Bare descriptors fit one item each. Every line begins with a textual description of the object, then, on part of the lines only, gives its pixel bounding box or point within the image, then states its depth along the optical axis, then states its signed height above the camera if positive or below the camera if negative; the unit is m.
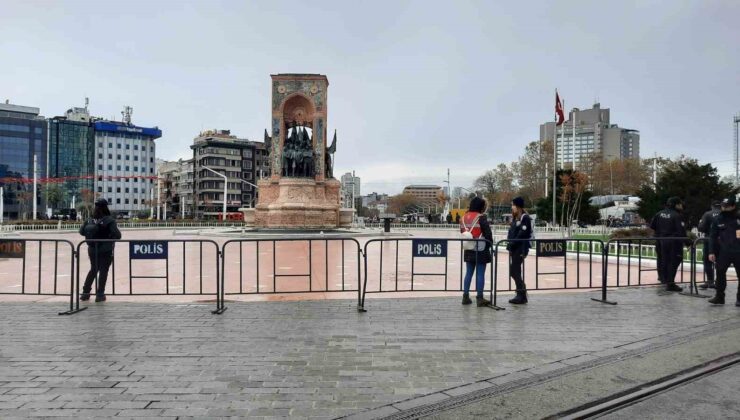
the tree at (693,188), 27.03 +1.32
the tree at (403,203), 146.38 +2.09
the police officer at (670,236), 10.59 -0.52
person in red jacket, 8.65 -0.60
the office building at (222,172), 100.50 +7.41
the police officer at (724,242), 8.90 -0.53
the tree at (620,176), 75.19 +5.36
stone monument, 37.34 +4.38
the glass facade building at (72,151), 111.62 +12.65
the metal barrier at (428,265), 9.00 -1.57
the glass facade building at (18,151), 101.00 +11.58
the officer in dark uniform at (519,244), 9.00 -0.60
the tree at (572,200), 37.72 +0.91
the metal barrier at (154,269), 8.70 -1.64
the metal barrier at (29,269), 8.99 -1.66
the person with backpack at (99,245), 8.79 -0.64
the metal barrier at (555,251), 9.18 -0.79
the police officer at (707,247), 10.87 -0.77
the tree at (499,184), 85.06 +4.62
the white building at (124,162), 114.88 +10.63
